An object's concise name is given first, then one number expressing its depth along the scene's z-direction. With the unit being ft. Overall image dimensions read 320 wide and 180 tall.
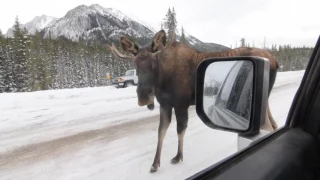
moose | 10.06
